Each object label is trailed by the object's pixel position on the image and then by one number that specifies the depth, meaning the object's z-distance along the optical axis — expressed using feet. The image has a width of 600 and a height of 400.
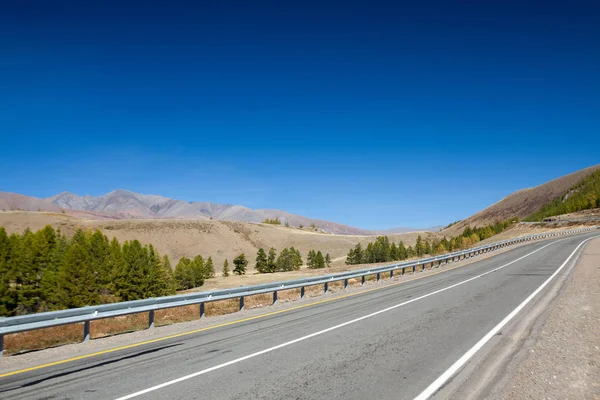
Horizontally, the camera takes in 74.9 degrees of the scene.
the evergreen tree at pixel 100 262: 193.77
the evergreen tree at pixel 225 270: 347.15
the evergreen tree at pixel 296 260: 379.08
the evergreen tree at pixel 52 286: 175.01
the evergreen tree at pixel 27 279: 185.88
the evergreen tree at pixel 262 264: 360.48
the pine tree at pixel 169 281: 200.91
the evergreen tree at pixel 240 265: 352.90
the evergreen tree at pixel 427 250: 418.35
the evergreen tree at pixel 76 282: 171.12
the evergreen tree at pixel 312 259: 387.14
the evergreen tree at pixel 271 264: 359.11
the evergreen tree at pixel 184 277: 284.41
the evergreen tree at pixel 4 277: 174.60
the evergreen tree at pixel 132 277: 195.72
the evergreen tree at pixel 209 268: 332.33
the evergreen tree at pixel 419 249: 434.59
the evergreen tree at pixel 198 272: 283.79
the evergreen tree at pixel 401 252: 384.51
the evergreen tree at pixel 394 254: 387.82
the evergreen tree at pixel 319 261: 373.61
